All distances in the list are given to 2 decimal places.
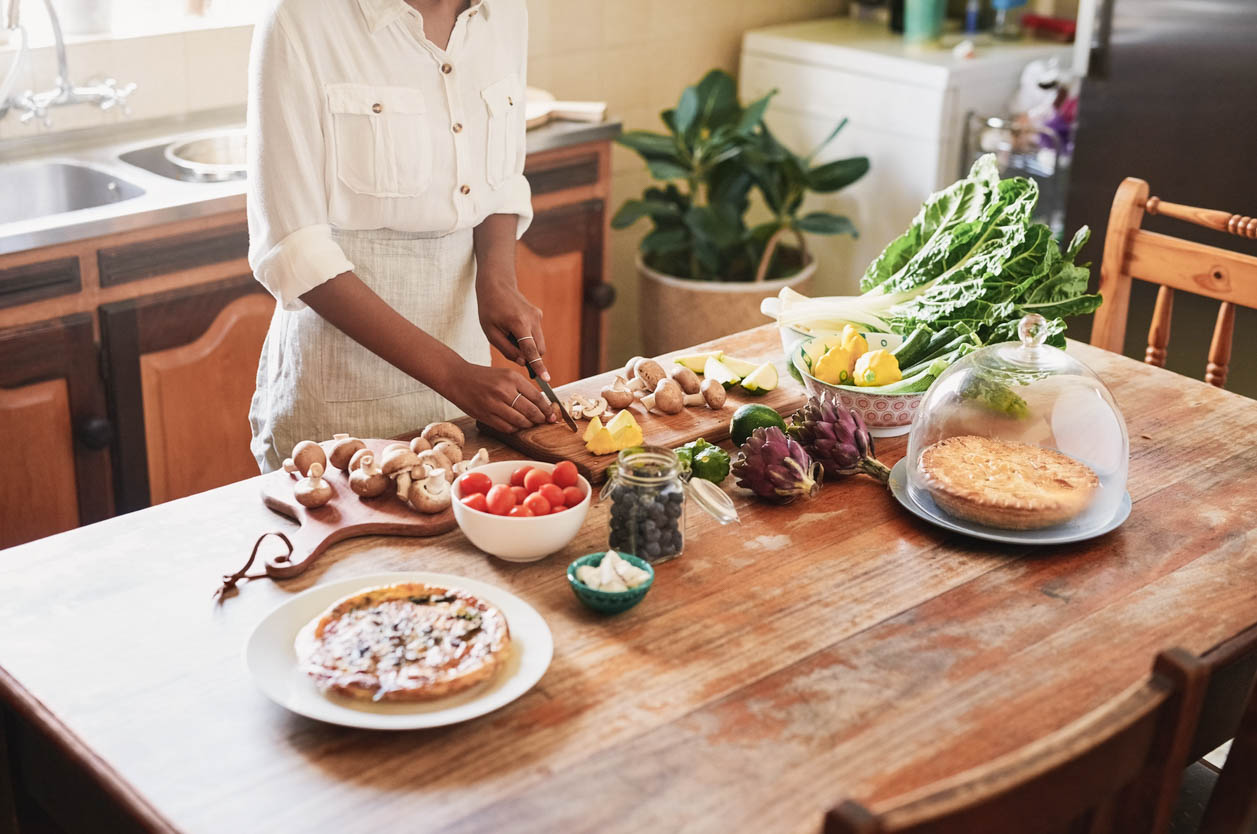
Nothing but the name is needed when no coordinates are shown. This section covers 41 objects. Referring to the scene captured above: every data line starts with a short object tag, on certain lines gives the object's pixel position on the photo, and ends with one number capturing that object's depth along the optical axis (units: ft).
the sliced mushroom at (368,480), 4.89
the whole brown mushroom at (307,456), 5.04
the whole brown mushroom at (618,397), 5.69
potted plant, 11.18
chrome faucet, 8.77
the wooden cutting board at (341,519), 4.62
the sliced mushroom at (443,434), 5.31
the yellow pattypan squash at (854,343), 5.83
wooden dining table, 3.46
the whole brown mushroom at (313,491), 4.82
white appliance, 11.21
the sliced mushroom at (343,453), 5.11
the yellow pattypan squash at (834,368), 5.72
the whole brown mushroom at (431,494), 4.83
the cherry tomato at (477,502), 4.61
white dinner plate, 3.67
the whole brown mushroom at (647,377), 5.88
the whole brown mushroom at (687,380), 5.86
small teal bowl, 4.25
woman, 5.51
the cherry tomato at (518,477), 4.81
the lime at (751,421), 5.41
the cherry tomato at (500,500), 4.57
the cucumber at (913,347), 5.91
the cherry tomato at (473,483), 4.74
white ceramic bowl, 4.49
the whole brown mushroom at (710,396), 5.75
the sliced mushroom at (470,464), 5.04
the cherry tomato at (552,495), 4.62
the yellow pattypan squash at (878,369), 5.68
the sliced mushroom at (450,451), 5.08
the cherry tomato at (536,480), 4.72
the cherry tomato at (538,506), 4.55
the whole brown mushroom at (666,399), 5.67
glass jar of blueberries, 4.56
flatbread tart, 3.76
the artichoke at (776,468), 5.03
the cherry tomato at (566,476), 4.72
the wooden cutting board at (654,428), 5.28
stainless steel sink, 8.68
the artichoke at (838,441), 5.24
